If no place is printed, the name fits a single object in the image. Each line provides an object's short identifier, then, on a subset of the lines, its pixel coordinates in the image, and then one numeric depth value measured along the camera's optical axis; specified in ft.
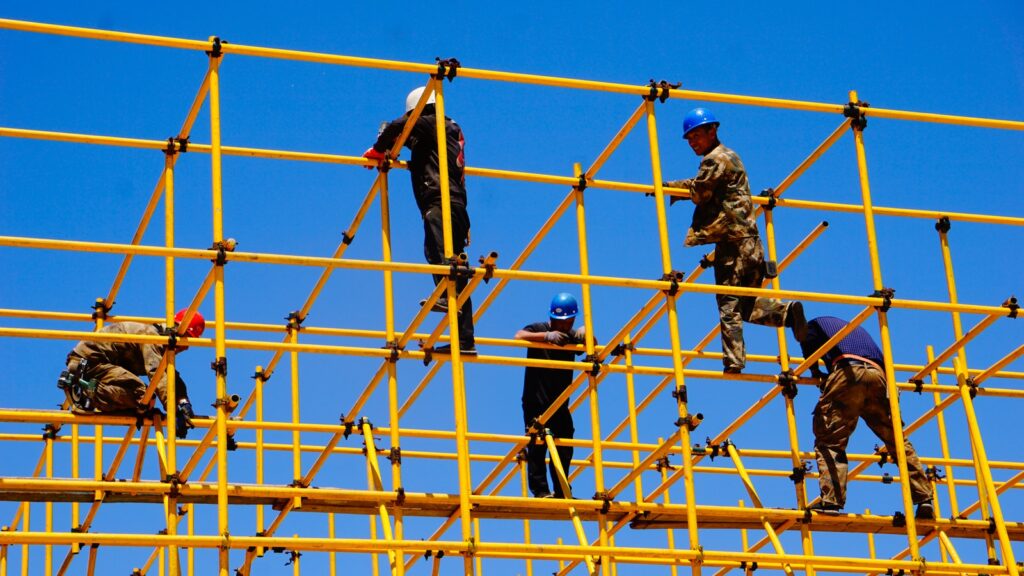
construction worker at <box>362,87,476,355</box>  43.47
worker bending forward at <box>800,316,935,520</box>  44.88
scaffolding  38.58
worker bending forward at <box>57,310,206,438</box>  42.63
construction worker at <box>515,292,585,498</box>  48.32
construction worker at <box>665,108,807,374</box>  44.24
